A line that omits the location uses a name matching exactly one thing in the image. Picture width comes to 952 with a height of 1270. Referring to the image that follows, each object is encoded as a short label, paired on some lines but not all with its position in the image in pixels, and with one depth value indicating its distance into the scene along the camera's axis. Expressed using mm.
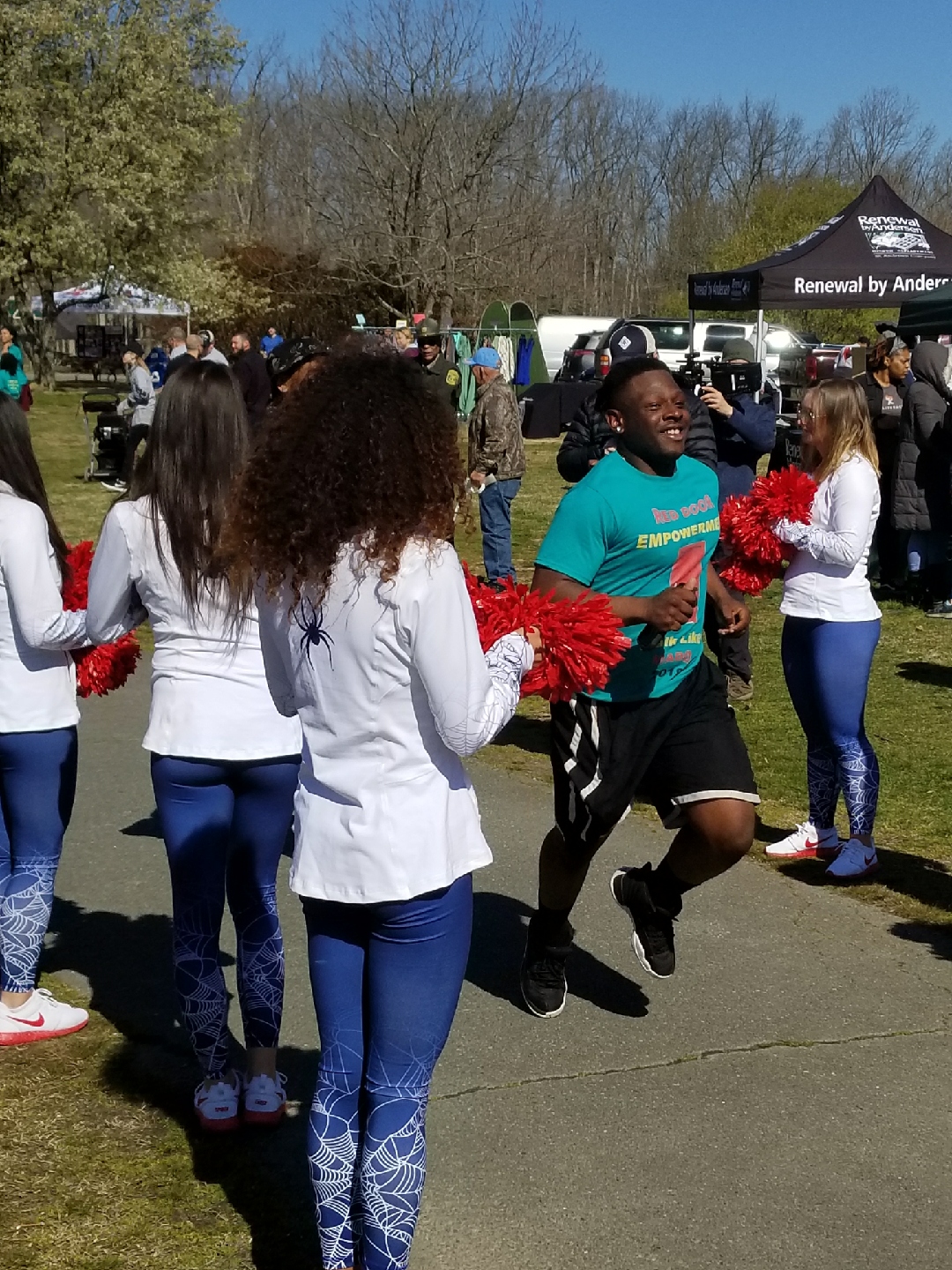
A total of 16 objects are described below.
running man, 4035
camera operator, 8164
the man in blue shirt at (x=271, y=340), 33609
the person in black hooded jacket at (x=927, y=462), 11336
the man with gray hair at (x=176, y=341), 20078
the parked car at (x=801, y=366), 24847
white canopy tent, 42812
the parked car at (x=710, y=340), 31844
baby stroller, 20328
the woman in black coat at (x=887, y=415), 12180
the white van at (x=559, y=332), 37812
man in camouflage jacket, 11961
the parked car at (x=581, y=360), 30188
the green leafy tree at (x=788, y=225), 47562
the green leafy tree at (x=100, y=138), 38656
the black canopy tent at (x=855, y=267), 17266
